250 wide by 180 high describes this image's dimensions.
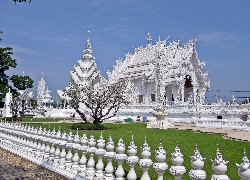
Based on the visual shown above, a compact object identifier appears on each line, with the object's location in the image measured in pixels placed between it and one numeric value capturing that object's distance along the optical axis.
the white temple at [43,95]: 77.76
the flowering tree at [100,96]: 23.77
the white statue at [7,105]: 46.59
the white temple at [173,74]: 45.88
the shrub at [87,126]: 22.34
